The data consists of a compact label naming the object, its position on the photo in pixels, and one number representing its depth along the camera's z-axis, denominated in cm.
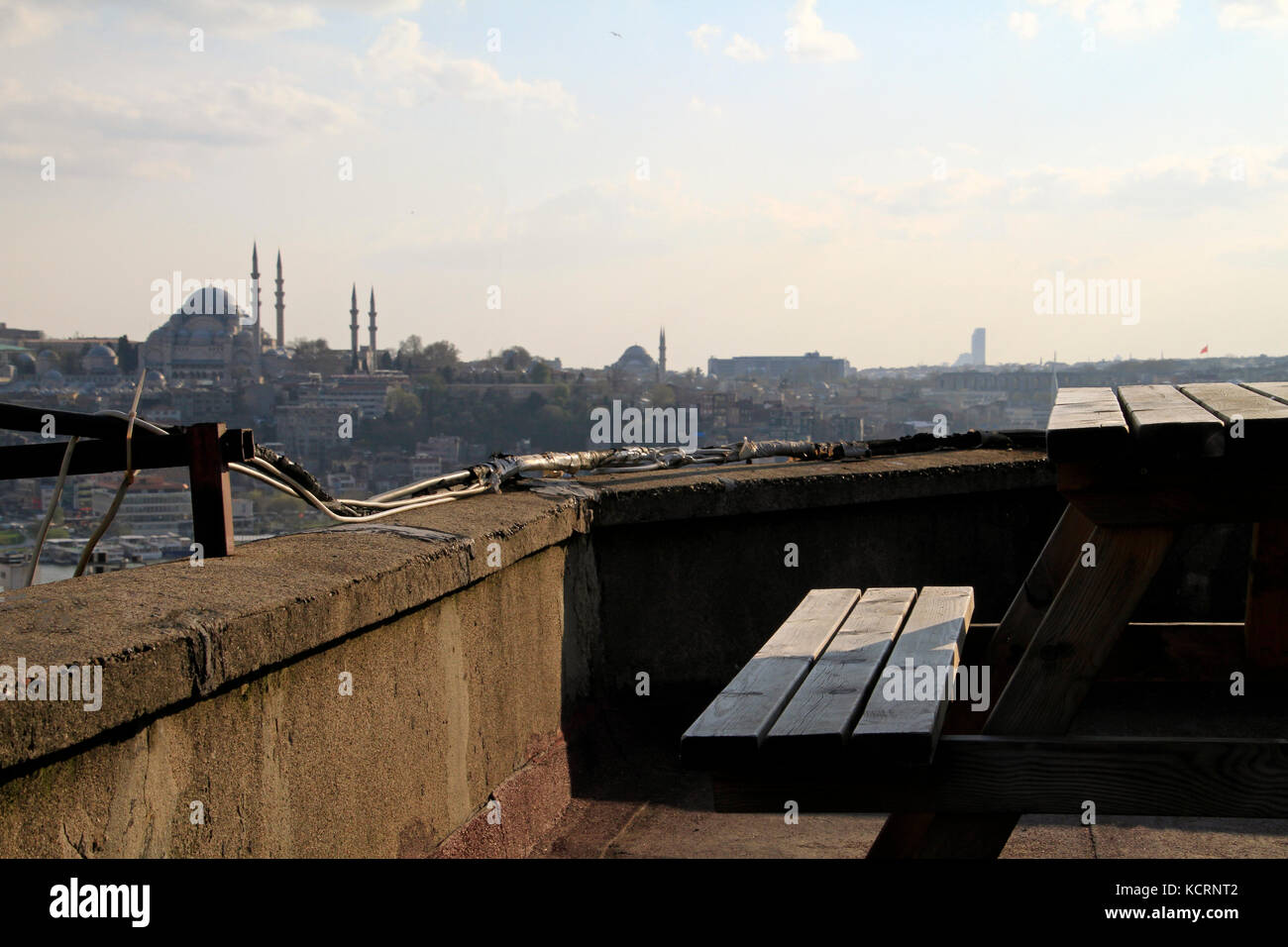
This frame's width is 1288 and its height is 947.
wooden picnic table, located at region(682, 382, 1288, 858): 190
